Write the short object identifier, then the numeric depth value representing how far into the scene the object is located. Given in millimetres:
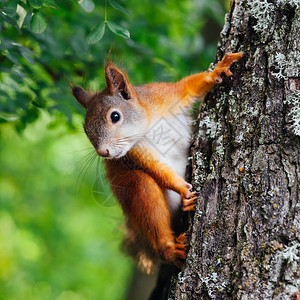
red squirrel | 3153
